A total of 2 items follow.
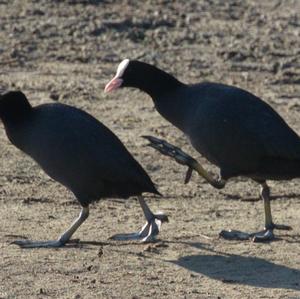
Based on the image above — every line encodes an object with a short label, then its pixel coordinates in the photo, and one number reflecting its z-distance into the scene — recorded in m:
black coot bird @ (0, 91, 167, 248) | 19.53
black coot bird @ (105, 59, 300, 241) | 20.47
